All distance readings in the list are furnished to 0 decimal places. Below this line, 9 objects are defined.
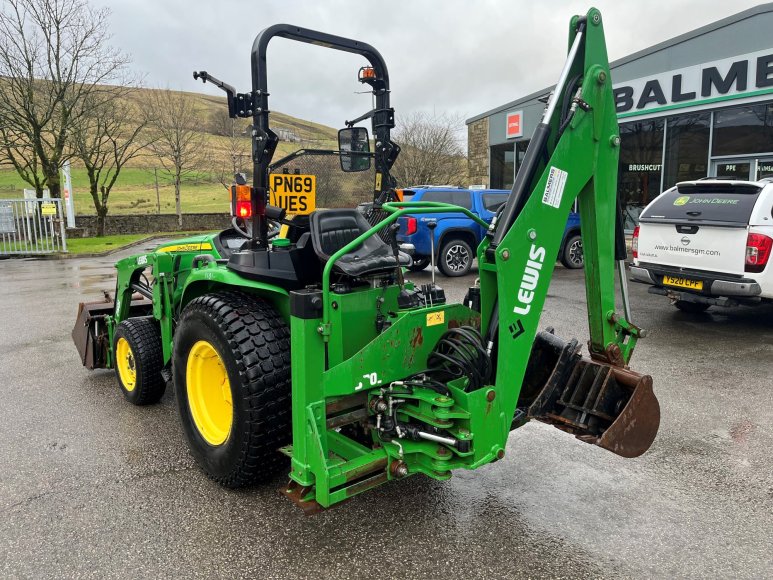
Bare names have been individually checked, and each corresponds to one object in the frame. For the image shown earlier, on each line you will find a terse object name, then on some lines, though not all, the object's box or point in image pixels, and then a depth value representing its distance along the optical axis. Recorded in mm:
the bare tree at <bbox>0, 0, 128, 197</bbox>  20406
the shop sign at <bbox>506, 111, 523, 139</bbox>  18922
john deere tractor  2863
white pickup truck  6609
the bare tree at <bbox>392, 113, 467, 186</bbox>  29172
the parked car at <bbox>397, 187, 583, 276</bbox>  11602
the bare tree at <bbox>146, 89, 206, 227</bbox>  29375
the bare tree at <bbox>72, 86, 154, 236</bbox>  22797
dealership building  12789
